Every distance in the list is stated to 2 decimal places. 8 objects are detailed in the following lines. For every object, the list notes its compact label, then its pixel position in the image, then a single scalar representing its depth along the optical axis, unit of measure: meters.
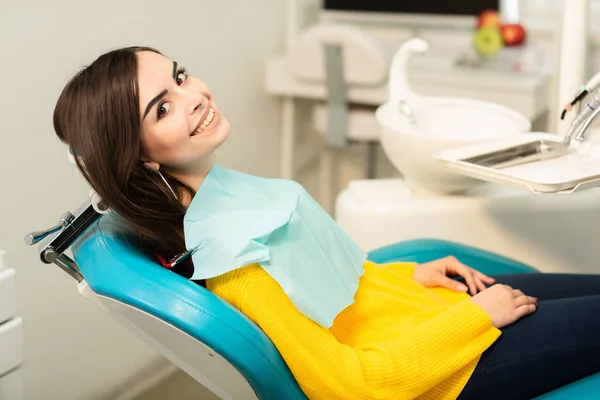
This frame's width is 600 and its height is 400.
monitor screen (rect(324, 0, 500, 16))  2.74
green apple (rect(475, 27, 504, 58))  2.59
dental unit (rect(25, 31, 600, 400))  1.02
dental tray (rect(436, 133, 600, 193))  1.21
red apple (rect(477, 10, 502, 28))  2.63
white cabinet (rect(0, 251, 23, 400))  1.32
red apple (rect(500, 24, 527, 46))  2.64
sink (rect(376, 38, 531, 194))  1.66
